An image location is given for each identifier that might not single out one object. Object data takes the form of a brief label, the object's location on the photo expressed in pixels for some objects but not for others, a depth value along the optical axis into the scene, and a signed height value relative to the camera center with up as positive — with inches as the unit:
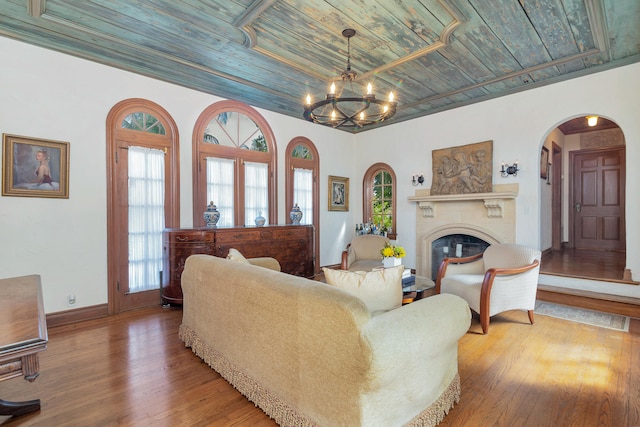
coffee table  116.8 -31.3
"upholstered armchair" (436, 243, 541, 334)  128.3 -31.8
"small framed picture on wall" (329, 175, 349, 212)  255.3 +15.1
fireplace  187.1 -7.0
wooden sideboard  154.9 -18.0
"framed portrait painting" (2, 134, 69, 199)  125.6 +20.0
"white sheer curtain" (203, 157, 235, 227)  186.5 +16.3
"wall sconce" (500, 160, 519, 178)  184.4 +24.0
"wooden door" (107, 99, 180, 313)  151.7 +9.0
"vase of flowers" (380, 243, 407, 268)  135.7 -19.8
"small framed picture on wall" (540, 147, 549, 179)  221.9 +33.7
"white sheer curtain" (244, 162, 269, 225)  202.8 +14.1
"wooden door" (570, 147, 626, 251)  253.6 +8.3
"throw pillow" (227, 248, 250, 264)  105.0 -15.3
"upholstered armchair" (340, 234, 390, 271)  183.0 -25.6
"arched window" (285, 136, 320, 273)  226.2 +23.3
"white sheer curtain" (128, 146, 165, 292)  158.2 -1.5
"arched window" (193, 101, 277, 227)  181.8 +30.3
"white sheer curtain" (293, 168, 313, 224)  231.1 +15.2
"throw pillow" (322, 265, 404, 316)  78.0 -18.6
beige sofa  56.7 -29.6
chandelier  115.2 +40.9
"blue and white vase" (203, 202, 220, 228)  166.9 -1.8
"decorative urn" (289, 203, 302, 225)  206.2 -2.1
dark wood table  44.2 -18.2
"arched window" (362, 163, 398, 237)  249.1 +12.3
